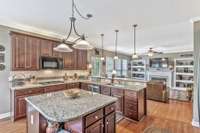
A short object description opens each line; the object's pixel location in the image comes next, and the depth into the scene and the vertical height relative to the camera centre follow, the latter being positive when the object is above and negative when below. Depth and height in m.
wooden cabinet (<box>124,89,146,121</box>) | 2.59 -1.12
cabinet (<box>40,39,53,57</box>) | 3.21 +0.64
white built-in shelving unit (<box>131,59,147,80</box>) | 7.77 -0.27
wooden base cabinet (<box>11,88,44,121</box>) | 2.54 -1.04
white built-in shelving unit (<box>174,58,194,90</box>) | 5.91 -0.46
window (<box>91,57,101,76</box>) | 5.20 -0.01
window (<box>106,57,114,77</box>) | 6.04 +0.06
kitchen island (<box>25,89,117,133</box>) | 1.25 -0.64
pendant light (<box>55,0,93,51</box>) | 1.70 +0.42
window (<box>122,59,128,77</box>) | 7.83 -0.10
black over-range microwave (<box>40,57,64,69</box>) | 3.19 +0.11
